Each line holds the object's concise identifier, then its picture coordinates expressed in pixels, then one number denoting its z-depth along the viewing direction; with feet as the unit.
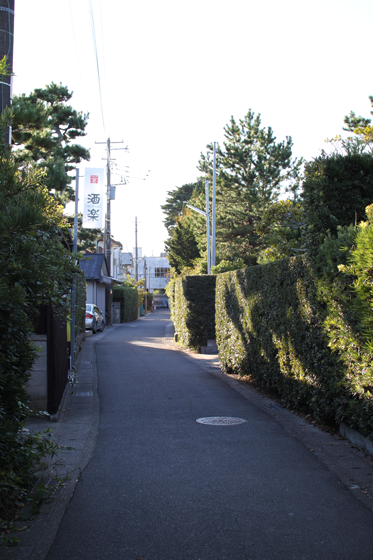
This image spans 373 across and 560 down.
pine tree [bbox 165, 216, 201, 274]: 161.27
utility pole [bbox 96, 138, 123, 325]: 114.42
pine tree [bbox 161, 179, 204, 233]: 198.56
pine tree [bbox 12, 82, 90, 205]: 41.42
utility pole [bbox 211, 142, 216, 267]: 80.89
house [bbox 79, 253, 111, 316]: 111.86
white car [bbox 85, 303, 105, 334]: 85.54
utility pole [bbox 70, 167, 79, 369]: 32.96
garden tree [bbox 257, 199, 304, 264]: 36.55
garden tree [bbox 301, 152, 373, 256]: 21.66
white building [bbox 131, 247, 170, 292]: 382.01
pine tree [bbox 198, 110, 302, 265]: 102.99
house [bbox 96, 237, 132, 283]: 198.21
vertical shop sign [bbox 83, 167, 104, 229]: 76.18
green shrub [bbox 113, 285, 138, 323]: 139.64
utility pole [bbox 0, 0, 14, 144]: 20.75
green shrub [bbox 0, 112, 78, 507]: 12.39
